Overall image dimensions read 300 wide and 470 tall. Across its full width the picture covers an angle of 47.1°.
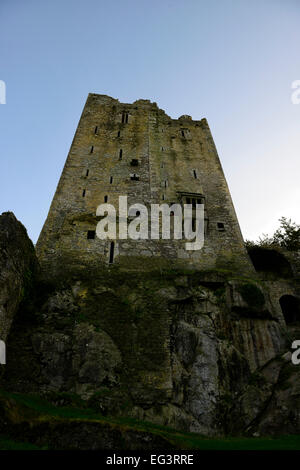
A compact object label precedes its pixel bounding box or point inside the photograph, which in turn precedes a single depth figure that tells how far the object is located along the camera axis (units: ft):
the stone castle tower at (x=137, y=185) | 66.64
